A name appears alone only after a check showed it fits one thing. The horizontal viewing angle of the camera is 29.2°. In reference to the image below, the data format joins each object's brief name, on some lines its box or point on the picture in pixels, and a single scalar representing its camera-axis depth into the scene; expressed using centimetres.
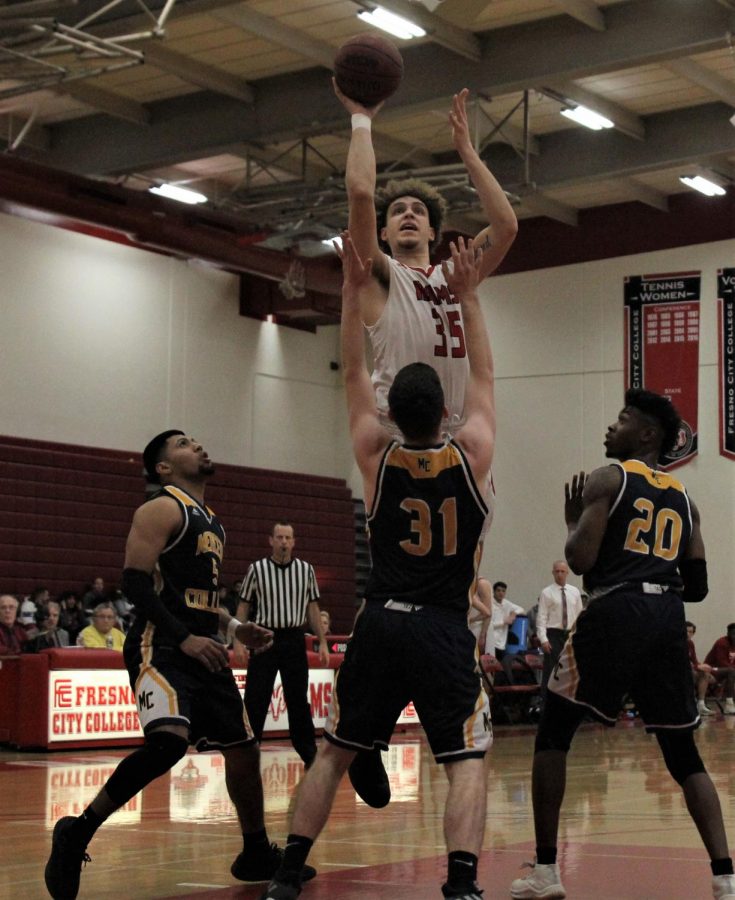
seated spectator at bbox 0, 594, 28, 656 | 1567
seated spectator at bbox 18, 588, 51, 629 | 1805
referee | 1034
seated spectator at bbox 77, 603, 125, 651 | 1570
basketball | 513
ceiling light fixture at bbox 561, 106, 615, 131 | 1898
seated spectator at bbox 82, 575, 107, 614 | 1950
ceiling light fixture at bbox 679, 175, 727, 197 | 2162
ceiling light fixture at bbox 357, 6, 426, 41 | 1522
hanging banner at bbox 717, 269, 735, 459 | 2280
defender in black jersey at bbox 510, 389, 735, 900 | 516
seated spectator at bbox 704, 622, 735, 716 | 2150
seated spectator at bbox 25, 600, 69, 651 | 1589
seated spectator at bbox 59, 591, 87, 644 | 1817
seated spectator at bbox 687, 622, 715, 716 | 2047
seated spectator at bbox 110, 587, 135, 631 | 1892
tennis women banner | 2322
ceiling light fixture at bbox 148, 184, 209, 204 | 2106
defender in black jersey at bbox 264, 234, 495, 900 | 439
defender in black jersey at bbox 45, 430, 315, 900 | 536
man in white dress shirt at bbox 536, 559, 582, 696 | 1730
